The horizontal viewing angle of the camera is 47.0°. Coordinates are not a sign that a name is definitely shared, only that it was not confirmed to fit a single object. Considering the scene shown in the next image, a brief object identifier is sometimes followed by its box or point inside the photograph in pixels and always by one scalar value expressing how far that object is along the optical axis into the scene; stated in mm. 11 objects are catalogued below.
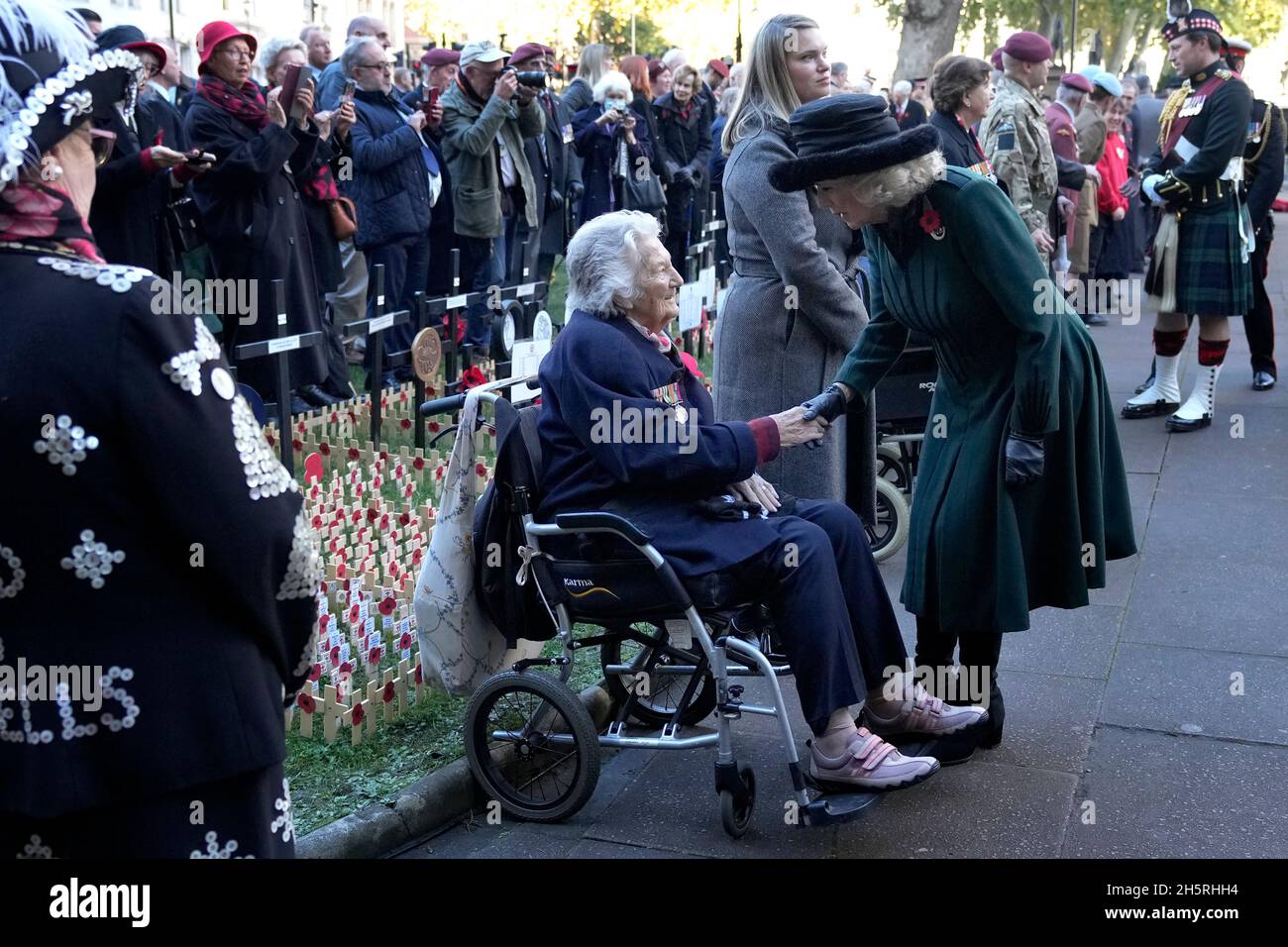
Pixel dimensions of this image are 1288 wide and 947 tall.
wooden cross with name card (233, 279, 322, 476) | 5977
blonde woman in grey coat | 4844
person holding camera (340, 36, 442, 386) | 8805
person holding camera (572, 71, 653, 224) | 11812
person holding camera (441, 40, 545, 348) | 9430
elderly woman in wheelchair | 3719
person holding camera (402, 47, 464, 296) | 9625
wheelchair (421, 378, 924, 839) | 3689
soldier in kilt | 8117
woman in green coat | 3752
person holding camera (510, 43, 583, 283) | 10297
